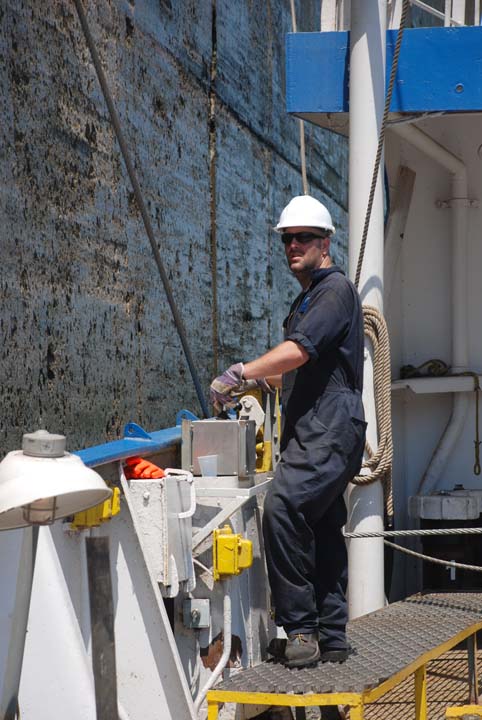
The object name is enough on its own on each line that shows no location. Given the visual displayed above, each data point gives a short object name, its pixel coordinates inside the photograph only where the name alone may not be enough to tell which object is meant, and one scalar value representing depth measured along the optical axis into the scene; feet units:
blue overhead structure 25.87
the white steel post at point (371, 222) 25.11
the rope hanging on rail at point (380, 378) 25.01
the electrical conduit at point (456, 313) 31.86
